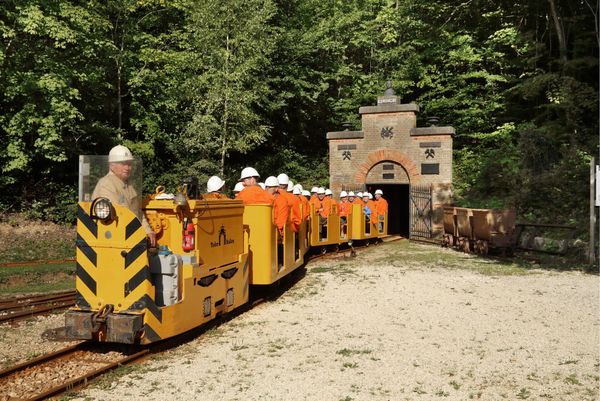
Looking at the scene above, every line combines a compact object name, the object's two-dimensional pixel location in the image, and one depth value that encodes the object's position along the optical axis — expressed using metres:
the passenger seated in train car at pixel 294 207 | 10.56
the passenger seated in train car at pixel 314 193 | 16.30
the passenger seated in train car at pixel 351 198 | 20.39
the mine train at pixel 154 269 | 6.31
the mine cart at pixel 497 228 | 16.75
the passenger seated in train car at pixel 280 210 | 9.97
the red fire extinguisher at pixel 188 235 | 6.99
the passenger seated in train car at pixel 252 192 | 9.61
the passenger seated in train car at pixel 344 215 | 18.78
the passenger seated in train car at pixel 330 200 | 17.30
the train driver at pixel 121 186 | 6.55
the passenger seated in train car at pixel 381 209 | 21.98
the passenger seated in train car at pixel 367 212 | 20.51
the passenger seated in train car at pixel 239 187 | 10.67
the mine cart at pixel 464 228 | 18.44
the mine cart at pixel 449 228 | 20.01
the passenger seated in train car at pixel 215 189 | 8.94
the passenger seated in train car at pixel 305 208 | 12.89
